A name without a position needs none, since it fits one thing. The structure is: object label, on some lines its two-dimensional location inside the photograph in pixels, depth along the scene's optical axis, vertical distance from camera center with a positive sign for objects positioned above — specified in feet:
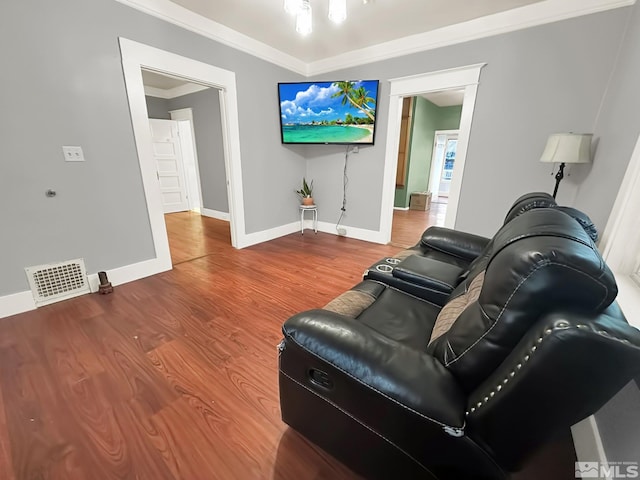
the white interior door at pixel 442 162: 23.38 +0.56
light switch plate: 6.95 +0.21
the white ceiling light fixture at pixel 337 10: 5.69 +3.30
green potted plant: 13.83 -1.41
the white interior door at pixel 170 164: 17.24 -0.04
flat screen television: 11.06 +2.32
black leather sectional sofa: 1.79 -1.81
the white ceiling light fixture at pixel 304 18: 5.62 +3.10
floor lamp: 6.65 +0.53
